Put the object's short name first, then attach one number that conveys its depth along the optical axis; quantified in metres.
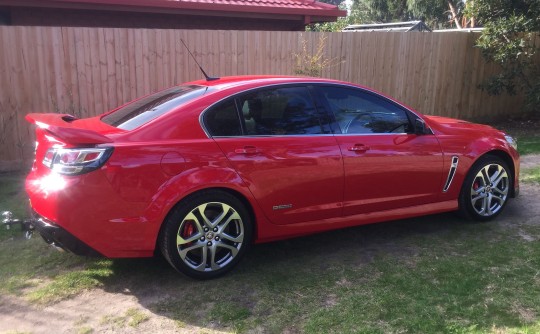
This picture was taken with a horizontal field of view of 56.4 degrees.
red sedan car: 3.53
